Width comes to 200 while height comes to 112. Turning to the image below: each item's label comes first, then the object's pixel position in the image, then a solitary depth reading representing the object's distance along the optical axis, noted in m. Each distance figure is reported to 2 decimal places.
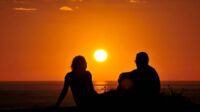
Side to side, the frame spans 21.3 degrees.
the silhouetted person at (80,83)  10.84
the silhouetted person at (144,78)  10.53
